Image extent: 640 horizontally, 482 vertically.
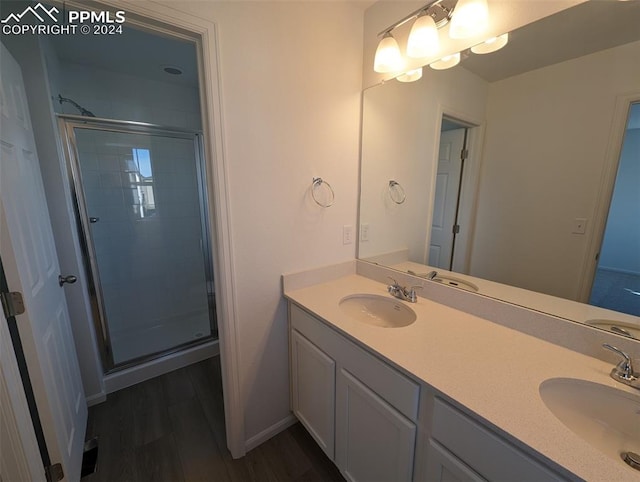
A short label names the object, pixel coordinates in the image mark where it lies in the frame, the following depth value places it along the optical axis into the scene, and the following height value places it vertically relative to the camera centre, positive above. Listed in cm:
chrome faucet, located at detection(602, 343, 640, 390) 76 -53
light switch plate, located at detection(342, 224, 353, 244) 169 -26
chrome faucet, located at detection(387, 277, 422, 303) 138 -53
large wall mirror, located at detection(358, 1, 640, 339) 88 +12
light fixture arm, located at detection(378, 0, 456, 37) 115 +80
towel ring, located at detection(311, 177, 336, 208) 150 +1
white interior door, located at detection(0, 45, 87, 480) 97 -33
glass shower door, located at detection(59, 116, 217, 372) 212 -42
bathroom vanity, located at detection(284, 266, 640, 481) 63 -59
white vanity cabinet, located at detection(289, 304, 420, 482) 91 -87
